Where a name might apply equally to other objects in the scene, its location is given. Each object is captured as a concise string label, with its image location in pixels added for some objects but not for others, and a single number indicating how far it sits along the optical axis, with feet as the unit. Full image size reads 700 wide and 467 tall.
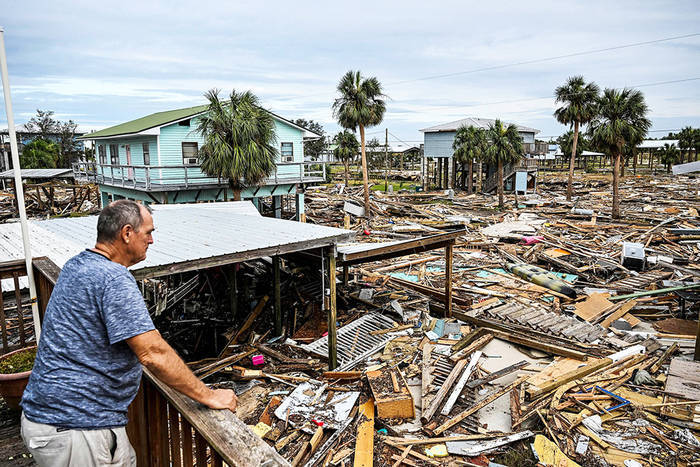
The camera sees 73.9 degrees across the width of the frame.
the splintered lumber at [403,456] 21.82
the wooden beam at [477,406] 24.53
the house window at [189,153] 84.74
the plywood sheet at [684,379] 26.78
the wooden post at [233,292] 40.38
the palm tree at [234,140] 72.28
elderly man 7.04
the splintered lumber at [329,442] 22.22
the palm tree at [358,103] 95.76
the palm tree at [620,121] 91.76
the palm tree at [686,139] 224.94
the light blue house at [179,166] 78.84
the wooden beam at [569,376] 27.50
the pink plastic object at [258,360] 32.63
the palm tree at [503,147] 117.08
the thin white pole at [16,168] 12.19
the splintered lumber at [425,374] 27.11
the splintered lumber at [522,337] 32.78
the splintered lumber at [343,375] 30.48
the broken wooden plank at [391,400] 25.39
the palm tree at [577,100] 113.60
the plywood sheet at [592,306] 42.27
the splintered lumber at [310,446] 22.20
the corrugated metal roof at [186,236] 21.15
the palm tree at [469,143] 140.87
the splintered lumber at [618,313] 40.45
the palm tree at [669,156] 222.89
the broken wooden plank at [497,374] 28.96
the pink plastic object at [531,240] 72.49
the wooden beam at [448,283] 42.06
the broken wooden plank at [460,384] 26.00
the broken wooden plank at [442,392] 25.26
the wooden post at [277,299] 37.88
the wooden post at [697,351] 31.09
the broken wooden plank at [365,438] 22.04
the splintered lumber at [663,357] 30.92
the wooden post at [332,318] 30.71
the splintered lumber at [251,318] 37.06
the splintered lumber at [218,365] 30.58
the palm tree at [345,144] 193.30
